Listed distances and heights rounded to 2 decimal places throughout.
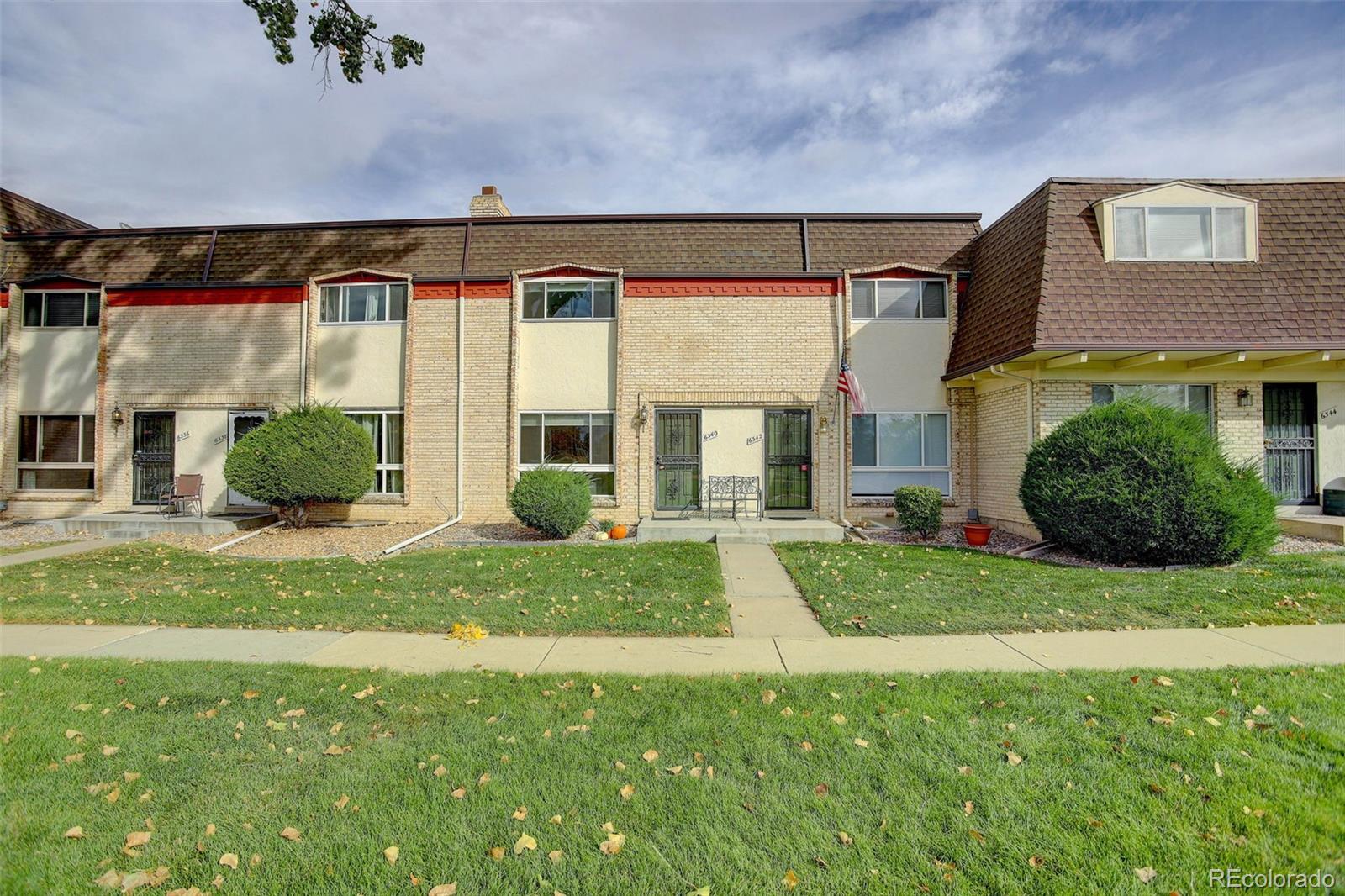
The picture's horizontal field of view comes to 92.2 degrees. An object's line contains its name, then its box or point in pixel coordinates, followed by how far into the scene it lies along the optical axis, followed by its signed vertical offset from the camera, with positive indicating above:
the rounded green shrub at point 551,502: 11.73 -0.78
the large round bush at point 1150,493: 8.42 -0.45
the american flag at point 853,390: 12.77 +1.39
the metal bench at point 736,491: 13.62 -0.66
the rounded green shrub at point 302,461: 12.30 -0.03
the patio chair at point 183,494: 14.00 -0.76
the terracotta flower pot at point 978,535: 11.13 -1.28
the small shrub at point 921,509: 11.61 -0.89
